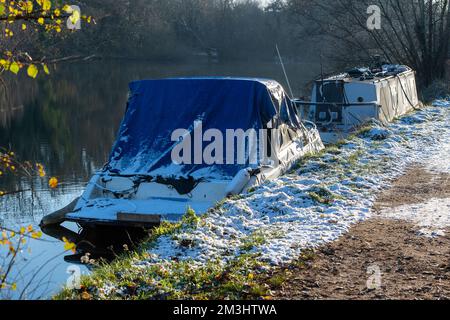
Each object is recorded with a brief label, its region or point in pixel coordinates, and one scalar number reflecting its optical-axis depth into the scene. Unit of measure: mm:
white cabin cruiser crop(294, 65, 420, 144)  17922
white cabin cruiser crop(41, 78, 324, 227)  10656
